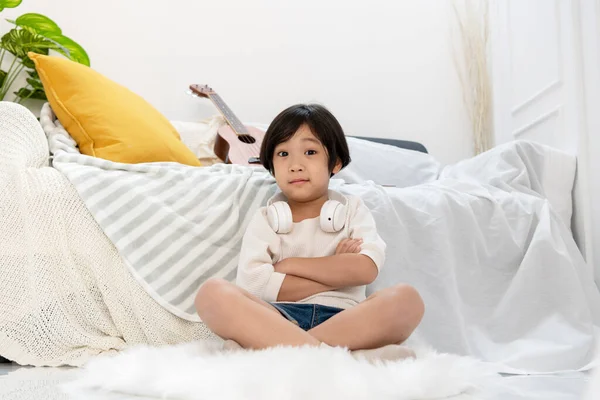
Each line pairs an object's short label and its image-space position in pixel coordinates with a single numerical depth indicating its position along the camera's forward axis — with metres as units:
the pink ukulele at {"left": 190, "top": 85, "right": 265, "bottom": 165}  2.09
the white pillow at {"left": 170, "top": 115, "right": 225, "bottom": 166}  2.33
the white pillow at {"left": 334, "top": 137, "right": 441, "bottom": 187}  2.29
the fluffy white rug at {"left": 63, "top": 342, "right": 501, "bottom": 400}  0.89
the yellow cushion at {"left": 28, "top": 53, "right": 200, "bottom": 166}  1.86
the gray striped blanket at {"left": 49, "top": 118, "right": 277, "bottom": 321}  1.45
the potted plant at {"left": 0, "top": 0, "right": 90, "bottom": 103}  2.46
